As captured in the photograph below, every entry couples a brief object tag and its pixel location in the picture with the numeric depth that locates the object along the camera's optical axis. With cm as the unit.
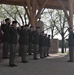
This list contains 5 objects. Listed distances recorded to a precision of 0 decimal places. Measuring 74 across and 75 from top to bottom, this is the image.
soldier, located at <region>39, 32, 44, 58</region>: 1539
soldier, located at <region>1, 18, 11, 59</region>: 1057
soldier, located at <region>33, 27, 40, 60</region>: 1373
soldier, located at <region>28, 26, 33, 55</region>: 1351
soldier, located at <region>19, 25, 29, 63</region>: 1156
